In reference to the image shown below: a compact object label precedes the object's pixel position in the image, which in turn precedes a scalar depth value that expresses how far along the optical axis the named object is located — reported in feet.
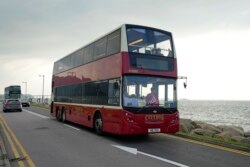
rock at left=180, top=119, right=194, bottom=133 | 55.21
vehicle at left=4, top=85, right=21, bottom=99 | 122.11
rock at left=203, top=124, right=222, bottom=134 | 61.19
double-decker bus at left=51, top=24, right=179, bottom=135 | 27.82
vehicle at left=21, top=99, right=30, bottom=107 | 124.86
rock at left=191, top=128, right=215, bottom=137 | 44.79
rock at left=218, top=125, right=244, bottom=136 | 61.09
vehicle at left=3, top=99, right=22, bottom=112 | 84.66
